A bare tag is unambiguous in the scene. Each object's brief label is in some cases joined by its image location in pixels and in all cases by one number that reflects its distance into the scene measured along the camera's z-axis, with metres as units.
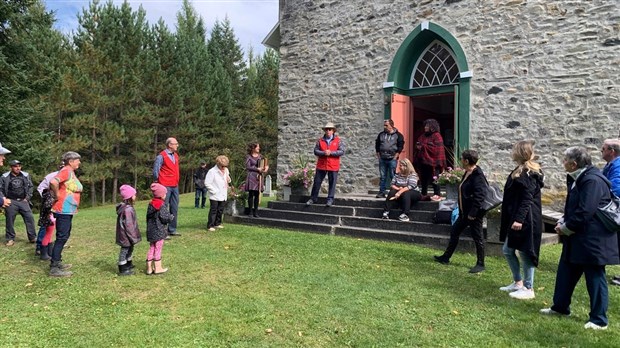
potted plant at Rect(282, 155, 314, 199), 9.93
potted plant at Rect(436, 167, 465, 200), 7.51
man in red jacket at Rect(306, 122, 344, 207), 8.82
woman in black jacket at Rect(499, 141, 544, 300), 4.41
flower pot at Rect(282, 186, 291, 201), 10.62
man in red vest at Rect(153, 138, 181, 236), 7.68
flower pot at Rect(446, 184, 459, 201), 7.58
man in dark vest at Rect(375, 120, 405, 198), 9.10
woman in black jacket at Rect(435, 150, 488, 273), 5.47
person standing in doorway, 8.47
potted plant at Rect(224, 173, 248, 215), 9.89
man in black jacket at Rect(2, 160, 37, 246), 7.33
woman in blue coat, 3.66
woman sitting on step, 7.86
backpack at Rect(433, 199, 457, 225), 7.34
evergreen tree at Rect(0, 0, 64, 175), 11.38
